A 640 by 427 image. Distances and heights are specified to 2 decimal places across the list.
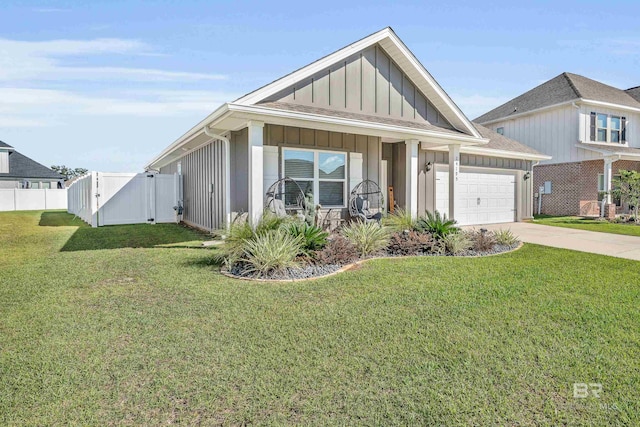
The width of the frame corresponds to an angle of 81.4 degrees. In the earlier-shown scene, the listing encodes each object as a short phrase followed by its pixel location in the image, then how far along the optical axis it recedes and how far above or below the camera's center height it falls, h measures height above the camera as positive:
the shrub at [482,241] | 8.04 -0.89
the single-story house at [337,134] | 8.00 +1.71
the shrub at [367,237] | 7.43 -0.76
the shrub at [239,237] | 6.39 -0.65
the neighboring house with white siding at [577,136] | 17.95 +3.35
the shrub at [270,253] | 5.87 -0.85
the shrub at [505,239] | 8.66 -0.91
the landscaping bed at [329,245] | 5.96 -0.86
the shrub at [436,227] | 8.19 -0.60
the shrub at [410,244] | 7.69 -0.92
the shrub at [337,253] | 6.51 -0.96
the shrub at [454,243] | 7.70 -0.91
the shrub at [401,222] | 8.95 -0.54
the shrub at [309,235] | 6.76 -0.65
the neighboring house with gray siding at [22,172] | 29.39 +2.33
